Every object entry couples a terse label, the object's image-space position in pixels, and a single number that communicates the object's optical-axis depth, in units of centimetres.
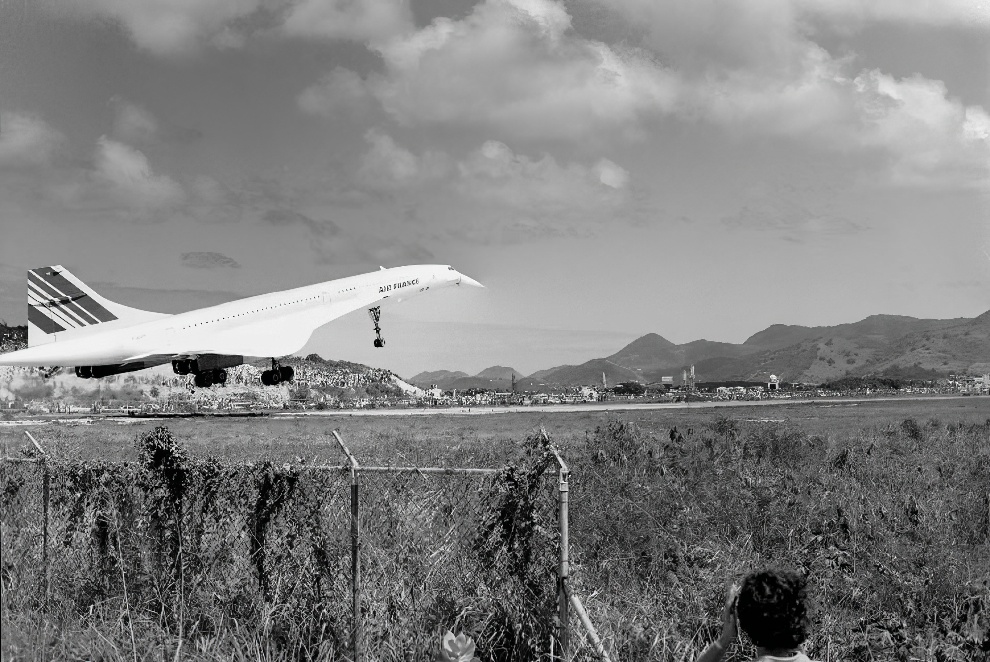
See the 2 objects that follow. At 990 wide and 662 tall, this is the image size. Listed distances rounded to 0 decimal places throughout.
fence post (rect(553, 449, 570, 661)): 816
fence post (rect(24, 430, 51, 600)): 1169
